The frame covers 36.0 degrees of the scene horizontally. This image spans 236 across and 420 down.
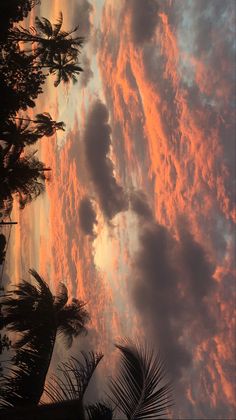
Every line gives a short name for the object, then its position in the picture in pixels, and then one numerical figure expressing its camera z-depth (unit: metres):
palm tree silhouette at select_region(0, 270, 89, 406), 6.75
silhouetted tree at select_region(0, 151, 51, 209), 23.06
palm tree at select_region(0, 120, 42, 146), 26.30
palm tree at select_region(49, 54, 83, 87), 30.19
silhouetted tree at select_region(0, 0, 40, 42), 23.42
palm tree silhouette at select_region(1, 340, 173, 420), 5.74
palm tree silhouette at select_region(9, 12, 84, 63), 27.07
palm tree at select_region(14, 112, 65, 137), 32.51
